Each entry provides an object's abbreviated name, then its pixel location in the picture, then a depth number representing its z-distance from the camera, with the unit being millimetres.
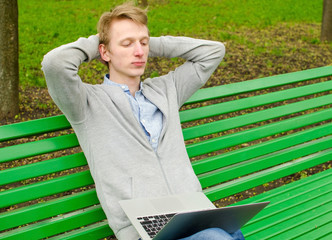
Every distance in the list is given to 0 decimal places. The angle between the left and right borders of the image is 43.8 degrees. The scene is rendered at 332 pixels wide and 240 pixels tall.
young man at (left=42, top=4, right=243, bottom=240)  2146
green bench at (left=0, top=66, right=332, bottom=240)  2203
